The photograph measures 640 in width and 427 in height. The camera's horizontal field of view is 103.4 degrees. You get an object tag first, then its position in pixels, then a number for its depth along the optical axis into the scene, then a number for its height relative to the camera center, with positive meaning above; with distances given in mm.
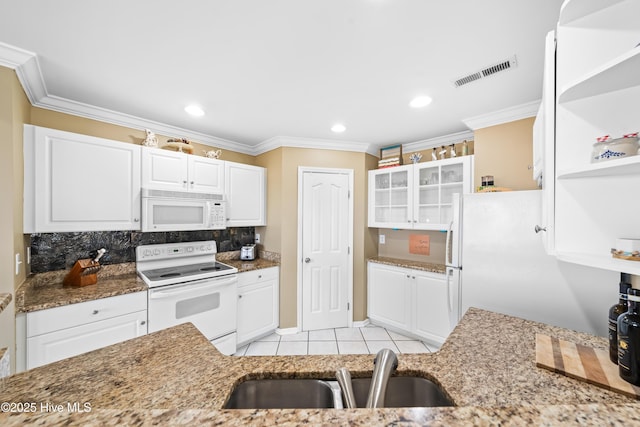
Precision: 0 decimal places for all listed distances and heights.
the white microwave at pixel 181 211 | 2340 +33
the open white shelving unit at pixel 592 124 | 864 +333
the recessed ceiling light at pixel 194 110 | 2299 +970
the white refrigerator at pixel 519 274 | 1388 -359
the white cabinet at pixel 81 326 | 1664 -816
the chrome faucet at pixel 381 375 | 729 -504
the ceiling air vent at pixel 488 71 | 1621 +978
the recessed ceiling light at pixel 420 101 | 2096 +967
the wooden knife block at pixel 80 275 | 2053 -500
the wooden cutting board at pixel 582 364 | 851 -569
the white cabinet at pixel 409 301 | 2717 -1016
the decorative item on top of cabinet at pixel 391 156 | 3301 +787
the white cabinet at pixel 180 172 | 2412 +440
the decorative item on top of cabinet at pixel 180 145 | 2646 +726
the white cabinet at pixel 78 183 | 1838 +250
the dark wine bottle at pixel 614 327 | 956 -424
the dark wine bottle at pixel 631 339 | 815 -404
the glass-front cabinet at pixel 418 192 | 2803 +280
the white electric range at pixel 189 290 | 2176 -703
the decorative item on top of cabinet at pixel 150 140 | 2518 +741
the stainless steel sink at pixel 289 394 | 867 -622
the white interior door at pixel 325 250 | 3205 -456
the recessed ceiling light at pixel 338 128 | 2709 +956
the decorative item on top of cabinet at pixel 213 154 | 2968 +716
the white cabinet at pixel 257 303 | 2801 -1038
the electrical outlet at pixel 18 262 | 1674 -335
